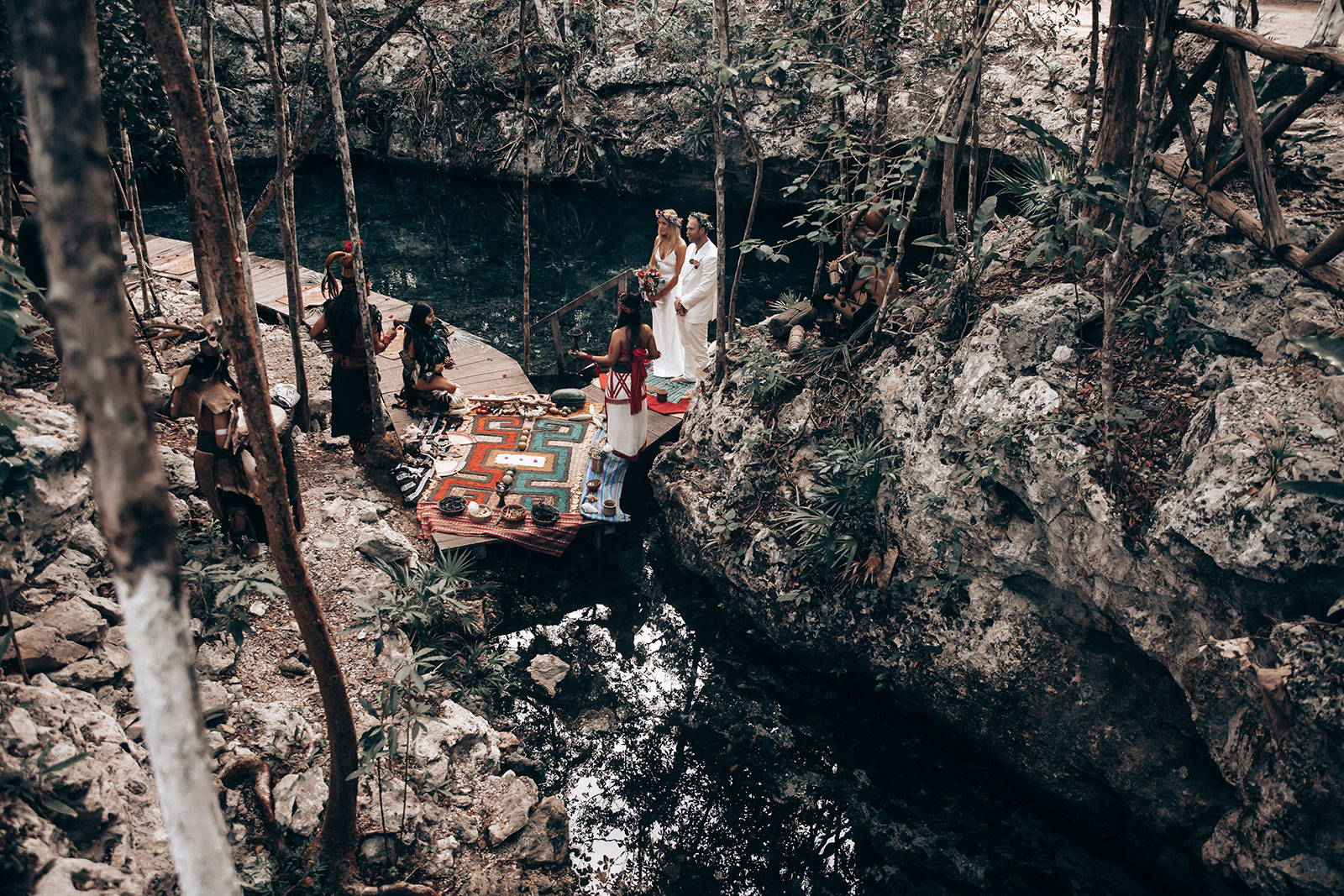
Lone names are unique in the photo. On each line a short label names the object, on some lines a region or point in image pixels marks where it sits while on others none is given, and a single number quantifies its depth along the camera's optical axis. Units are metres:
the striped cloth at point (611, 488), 8.62
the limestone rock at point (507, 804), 5.75
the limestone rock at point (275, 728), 5.50
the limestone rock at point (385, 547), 7.41
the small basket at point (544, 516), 8.38
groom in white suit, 10.45
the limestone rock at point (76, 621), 5.05
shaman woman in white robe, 8.62
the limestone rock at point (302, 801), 5.12
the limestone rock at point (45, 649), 4.78
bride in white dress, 10.42
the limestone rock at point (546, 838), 5.77
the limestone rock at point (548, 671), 7.40
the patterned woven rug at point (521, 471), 8.33
